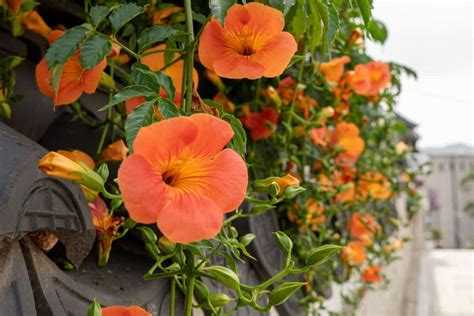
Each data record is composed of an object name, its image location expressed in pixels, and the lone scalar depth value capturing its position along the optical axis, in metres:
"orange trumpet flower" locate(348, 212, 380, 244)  1.68
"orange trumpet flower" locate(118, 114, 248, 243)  0.42
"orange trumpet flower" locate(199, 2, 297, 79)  0.55
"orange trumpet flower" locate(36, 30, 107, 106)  0.60
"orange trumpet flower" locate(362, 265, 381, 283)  2.13
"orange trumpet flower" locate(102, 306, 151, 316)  0.53
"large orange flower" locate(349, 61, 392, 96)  1.21
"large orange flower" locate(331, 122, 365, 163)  1.33
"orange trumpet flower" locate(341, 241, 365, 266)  1.61
